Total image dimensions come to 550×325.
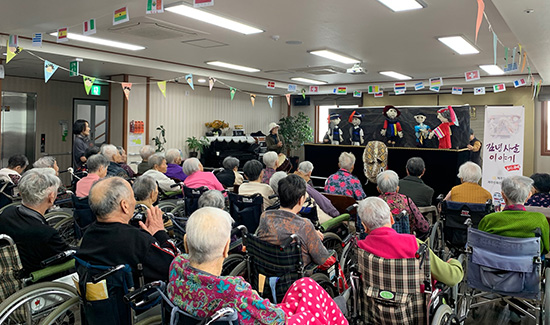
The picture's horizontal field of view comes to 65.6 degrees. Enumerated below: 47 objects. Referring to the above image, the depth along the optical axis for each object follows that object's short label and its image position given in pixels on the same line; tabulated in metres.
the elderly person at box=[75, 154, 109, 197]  4.24
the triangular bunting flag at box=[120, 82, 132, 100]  8.42
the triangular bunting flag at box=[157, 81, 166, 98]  8.60
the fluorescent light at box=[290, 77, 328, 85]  11.01
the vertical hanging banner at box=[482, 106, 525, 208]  6.28
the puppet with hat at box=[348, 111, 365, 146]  8.36
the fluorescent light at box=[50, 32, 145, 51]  6.20
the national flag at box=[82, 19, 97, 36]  4.66
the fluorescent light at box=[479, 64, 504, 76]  8.59
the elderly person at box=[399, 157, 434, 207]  4.45
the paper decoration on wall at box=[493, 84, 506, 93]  9.58
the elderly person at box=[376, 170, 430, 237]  3.65
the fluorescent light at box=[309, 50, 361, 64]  7.19
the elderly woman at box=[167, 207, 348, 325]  1.60
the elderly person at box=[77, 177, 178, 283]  2.13
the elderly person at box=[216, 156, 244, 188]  5.49
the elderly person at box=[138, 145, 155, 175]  5.98
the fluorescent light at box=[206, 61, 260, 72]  8.60
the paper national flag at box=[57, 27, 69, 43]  5.15
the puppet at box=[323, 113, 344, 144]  8.68
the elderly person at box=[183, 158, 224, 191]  4.75
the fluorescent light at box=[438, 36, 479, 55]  6.09
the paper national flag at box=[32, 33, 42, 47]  5.31
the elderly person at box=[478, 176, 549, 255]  2.94
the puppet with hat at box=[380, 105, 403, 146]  8.05
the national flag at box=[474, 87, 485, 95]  10.19
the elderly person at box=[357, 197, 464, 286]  2.24
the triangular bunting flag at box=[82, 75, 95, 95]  7.75
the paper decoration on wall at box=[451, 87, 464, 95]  10.09
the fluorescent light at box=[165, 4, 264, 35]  4.73
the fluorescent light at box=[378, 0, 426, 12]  4.39
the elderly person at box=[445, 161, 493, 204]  4.16
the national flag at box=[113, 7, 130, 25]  4.29
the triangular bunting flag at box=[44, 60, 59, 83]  6.45
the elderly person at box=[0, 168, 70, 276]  2.55
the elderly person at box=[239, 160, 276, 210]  4.35
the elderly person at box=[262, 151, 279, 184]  5.61
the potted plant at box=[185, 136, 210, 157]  11.41
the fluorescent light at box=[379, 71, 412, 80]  9.71
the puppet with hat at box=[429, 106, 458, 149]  7.51
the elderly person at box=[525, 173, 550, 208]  3.80
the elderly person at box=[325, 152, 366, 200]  4.82
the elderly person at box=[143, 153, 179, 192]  5.09
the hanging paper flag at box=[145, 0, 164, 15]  3.82
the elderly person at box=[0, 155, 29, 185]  4.79
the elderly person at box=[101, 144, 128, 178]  5.49
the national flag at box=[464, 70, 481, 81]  8.05
